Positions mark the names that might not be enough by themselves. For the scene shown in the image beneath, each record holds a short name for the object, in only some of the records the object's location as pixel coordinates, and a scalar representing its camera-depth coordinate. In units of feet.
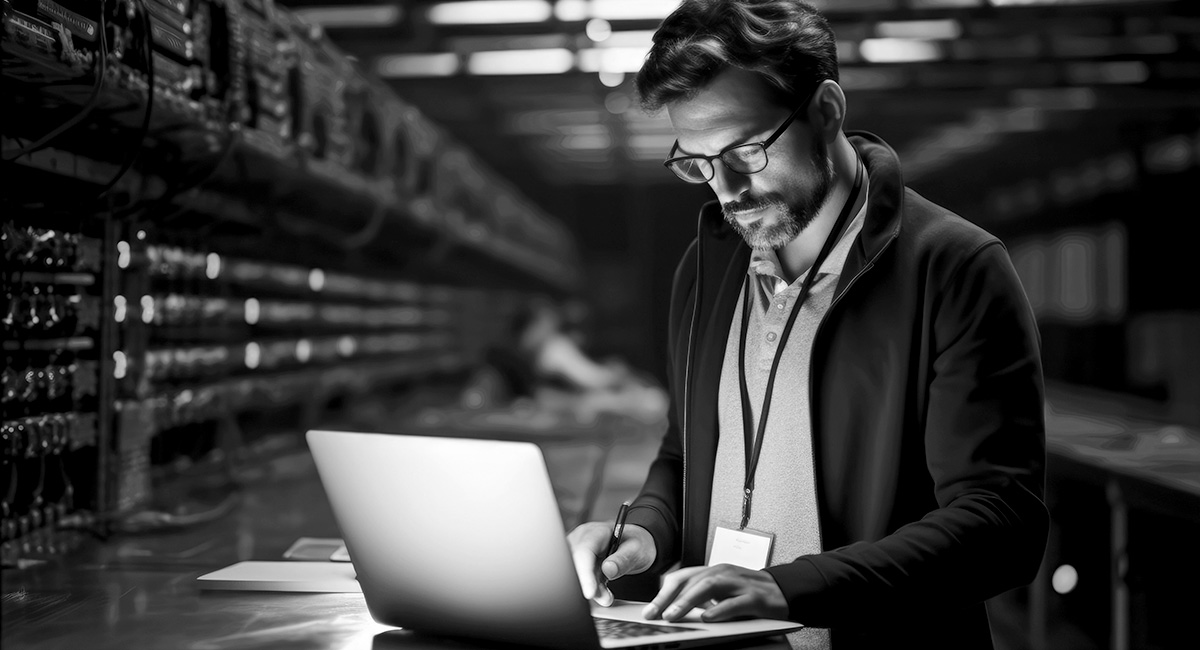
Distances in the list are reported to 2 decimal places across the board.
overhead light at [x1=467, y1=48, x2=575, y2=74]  20.36
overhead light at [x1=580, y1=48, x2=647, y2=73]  19.35
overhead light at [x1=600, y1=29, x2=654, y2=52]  18.53
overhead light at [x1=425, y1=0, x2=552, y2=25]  17.30
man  4.15
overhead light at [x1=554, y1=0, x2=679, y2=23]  17.17
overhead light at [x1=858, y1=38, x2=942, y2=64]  20.45
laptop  3.71
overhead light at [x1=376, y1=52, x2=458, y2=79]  21.30
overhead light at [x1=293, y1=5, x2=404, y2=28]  17.48
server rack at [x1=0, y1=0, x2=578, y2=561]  6.41
